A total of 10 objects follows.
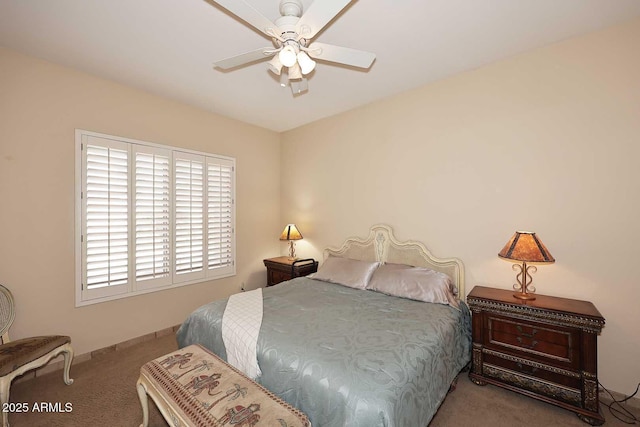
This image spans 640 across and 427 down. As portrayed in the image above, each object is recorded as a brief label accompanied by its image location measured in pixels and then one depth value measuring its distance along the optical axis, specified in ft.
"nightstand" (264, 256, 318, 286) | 12.43
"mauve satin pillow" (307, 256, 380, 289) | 9.71
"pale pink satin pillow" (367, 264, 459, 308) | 8.09
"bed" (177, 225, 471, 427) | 4.43
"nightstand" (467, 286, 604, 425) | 6.17
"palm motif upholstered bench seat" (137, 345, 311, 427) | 4.24
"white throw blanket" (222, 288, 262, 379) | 5.82
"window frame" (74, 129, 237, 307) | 8.75
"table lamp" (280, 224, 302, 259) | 13.08
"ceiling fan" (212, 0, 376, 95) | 4.66
